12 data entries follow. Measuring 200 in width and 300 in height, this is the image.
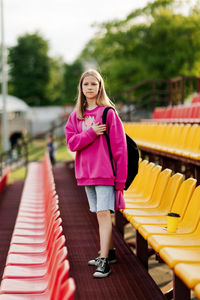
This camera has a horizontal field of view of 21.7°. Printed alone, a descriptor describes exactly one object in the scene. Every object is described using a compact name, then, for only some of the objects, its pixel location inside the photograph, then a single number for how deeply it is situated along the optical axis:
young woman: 3.67
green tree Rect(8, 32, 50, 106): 59.38
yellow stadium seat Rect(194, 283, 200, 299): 2.40
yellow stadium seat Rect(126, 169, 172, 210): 4.54
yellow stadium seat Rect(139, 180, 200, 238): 3.54
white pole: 18.77
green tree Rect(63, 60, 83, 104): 61.69
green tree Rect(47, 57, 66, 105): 61.72
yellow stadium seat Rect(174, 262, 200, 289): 2.53
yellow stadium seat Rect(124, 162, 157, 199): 5.13
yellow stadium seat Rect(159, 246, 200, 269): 2.86
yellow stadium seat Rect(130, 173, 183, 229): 3.97
